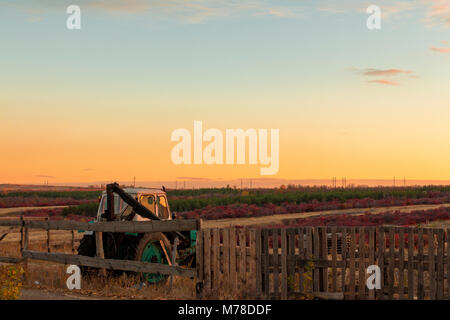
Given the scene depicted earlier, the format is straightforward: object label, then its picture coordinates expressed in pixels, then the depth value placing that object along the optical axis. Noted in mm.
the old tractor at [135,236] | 15148
